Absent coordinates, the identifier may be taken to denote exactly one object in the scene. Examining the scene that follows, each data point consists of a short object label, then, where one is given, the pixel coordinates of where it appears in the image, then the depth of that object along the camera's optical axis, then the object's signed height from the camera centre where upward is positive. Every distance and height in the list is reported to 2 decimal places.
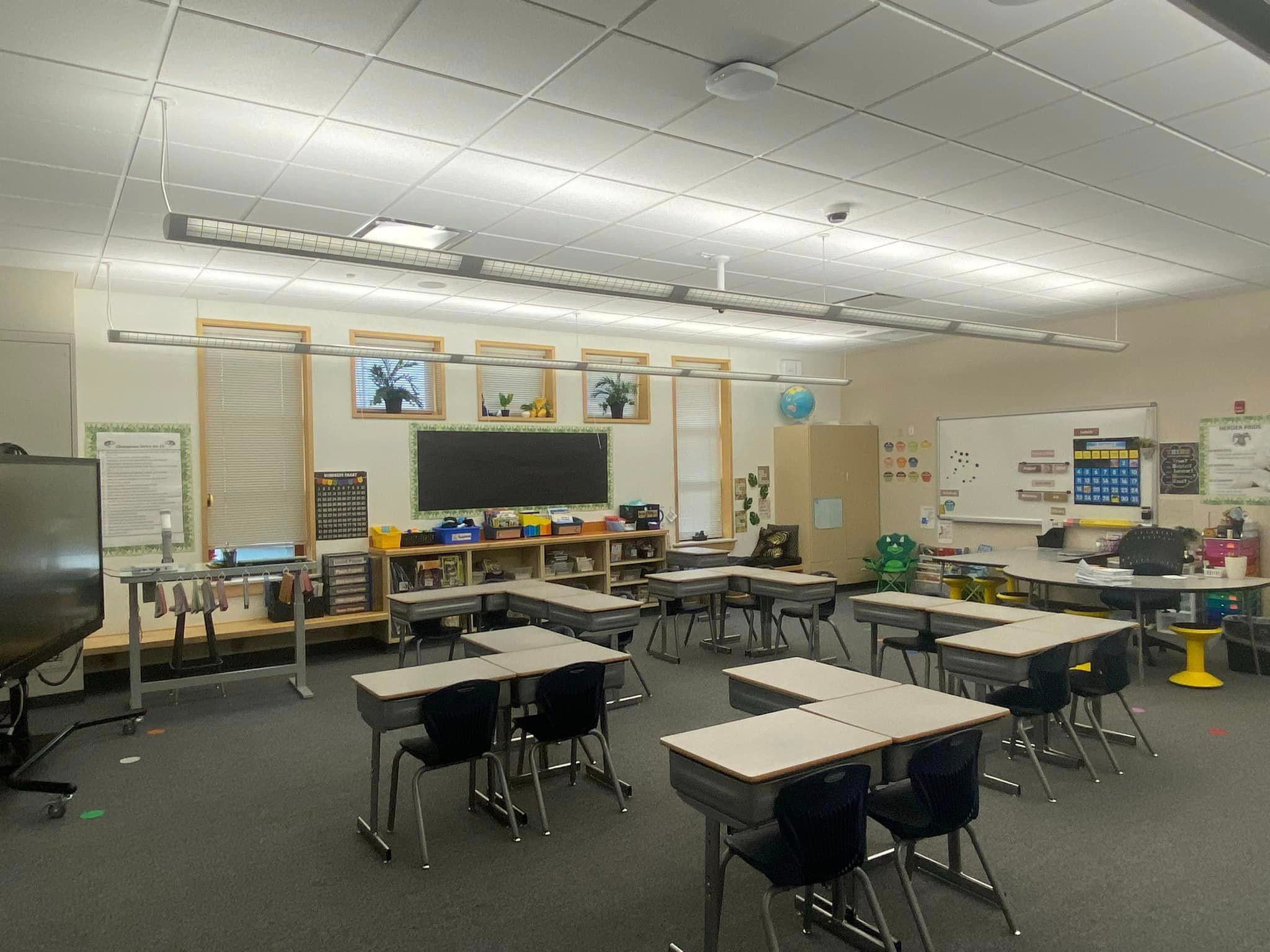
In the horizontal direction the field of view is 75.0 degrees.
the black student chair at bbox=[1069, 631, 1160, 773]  4.58 -1.18
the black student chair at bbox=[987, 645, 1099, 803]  4.15 -1.21
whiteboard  8.40 -0.04
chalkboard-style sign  7.93 -0.09
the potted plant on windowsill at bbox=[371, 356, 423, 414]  8.18 +0.89
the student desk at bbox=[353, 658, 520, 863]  3.68 -1.02
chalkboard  8.40 +0.03
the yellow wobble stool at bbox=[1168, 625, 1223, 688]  6.09 -1.50
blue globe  10.84 +0.84
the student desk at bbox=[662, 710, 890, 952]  2.63 -0.98
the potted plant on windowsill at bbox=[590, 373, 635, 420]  9.56 +0.88
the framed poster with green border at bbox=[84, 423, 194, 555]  6.86 -0.04
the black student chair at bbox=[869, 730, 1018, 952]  2.81 -1.18
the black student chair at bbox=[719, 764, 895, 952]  2.48 -1.15
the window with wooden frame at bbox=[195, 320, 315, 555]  7.32 +0.30
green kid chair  10.29 -1.24
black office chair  6.75 -0.85
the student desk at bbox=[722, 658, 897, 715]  3.63 -0.99
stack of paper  6.24 -0.89
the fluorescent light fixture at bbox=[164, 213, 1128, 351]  3.47 +1.05
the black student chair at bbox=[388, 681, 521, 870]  3.57 -1.13
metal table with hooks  5.79 -0.92
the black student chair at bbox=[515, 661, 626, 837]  3.97 -1.16
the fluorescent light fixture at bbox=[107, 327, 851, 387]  6.05 +1.00
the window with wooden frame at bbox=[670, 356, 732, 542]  10.23 +0.19
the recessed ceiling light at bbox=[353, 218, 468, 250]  5.07 +1.52
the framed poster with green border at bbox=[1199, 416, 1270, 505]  7.47 -0.02
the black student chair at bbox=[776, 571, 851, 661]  6.88 -1.22
